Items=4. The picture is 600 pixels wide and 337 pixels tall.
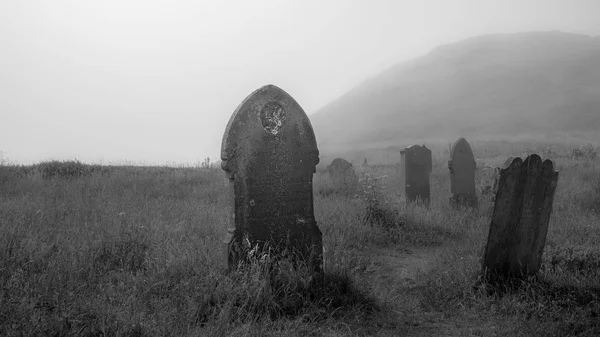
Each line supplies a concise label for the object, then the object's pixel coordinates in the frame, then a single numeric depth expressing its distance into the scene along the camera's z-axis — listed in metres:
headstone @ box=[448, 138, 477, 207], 11.09
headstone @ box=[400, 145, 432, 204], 11.48
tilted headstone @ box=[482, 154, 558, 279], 5.49
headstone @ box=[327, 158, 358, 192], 12.30
